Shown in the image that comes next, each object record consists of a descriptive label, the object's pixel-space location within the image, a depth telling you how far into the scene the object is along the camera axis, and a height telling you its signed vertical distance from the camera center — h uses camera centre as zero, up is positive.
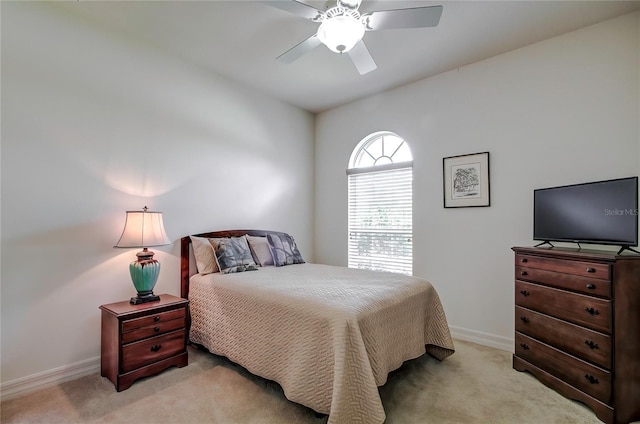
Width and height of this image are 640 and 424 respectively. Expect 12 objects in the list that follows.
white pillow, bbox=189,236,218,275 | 2.95 -0.42
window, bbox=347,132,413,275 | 3.74 +0.15
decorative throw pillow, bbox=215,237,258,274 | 2.94 -0.44
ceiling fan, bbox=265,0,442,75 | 1.89 +1.30
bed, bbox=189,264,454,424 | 1.64 -0.79
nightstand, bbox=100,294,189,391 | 2.15 -0.97
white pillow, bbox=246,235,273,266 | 3.32 -0.41
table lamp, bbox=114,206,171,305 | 2.38 -0.24
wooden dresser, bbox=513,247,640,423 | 1.83 -0.75
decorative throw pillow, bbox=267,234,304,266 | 3.37 -0.42
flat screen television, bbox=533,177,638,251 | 1.96 +0.04
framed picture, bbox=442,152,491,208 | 3.11 +0.39
